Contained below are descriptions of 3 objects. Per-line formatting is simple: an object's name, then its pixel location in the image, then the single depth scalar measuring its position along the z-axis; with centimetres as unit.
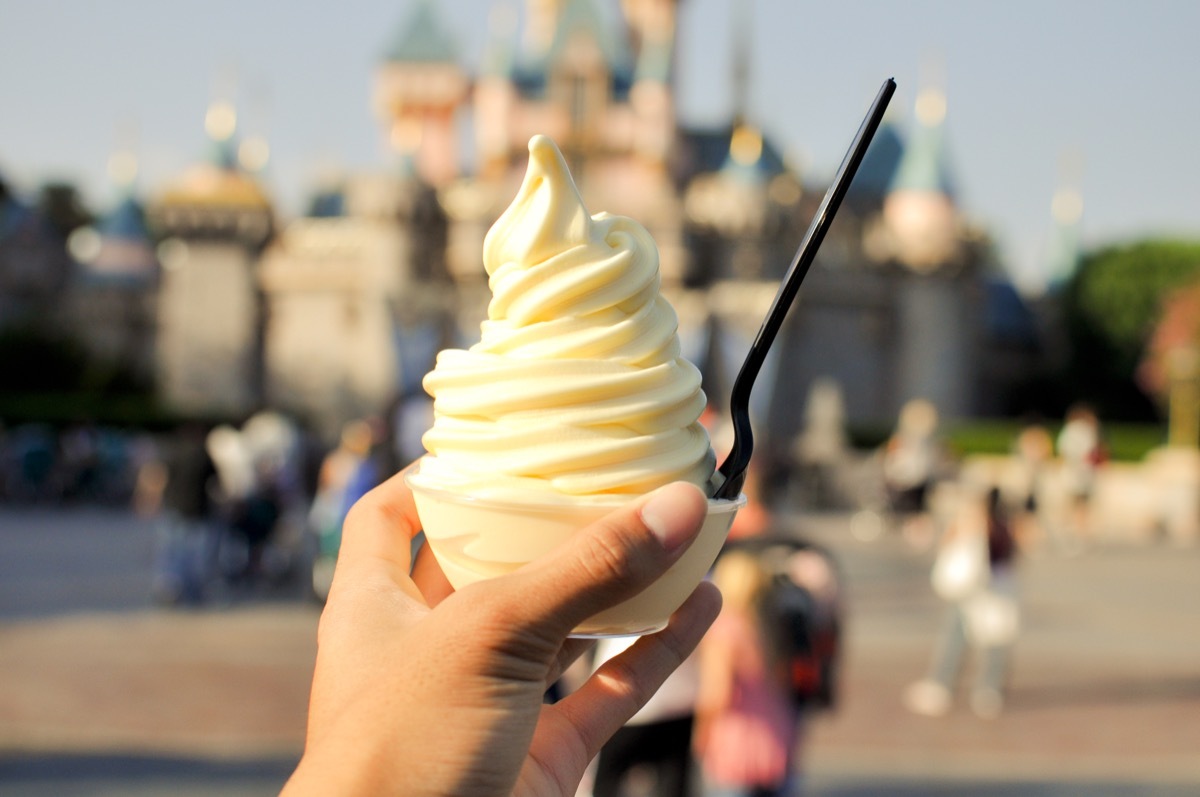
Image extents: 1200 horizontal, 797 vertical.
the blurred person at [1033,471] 1362
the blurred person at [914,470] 1572
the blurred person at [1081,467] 1533
